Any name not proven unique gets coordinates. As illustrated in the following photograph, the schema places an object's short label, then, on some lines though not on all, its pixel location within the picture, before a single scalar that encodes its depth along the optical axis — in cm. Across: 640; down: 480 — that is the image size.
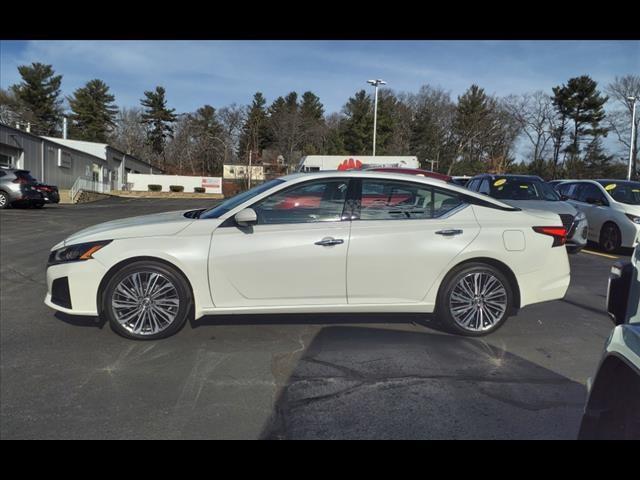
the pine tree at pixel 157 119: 7425
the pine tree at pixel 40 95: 6456
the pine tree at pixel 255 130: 6290
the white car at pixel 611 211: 1045
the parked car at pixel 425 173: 1044
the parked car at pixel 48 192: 2095
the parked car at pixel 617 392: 188
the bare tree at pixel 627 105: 4394
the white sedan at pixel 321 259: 461
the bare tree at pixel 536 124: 5894
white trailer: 2398
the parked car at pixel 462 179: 1520
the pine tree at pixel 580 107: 5303
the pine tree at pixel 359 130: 5609
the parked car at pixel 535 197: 938
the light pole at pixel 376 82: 3828
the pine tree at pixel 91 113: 6869
